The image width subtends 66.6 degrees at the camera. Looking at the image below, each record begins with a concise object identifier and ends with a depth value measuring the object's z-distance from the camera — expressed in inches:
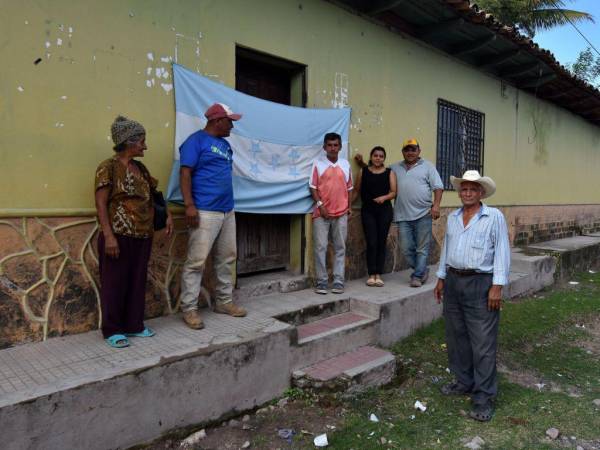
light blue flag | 157.8
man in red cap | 141.7
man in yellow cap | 213.9
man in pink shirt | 195.8
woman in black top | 215.6
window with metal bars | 289.3
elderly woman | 123.9
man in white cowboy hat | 130.7
